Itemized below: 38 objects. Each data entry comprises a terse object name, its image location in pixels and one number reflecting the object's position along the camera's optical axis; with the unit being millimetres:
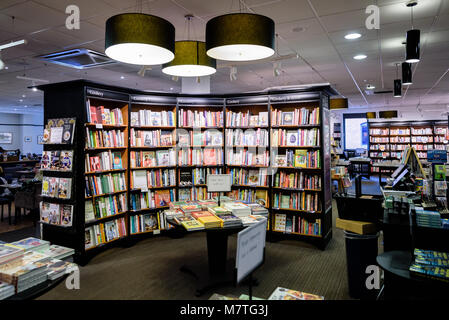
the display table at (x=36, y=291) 1612
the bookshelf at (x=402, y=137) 14352
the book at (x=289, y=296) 1653
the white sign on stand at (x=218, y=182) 4023
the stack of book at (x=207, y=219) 3152
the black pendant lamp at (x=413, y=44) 4207
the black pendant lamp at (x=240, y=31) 2281
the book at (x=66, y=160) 4082
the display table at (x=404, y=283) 1988
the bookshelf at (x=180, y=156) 4309
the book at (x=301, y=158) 5035
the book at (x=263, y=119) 5309
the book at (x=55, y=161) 4168
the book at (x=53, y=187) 4172
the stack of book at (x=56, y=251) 2031
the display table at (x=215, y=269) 3453
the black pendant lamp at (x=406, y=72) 5723
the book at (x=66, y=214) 4062
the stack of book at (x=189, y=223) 3070
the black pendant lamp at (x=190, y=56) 3111
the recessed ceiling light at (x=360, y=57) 6859
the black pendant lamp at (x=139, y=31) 2244
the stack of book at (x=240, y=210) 3545
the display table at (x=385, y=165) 10398
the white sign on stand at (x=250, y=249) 1535
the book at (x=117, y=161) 4802
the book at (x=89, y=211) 4272
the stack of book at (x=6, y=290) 1581
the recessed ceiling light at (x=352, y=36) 5488
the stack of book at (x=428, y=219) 2338
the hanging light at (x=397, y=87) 7450
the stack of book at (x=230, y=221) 3208
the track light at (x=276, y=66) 6296
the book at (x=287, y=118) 5176
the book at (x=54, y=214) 4137
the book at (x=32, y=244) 2059
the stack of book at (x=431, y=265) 1944
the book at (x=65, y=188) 4074
